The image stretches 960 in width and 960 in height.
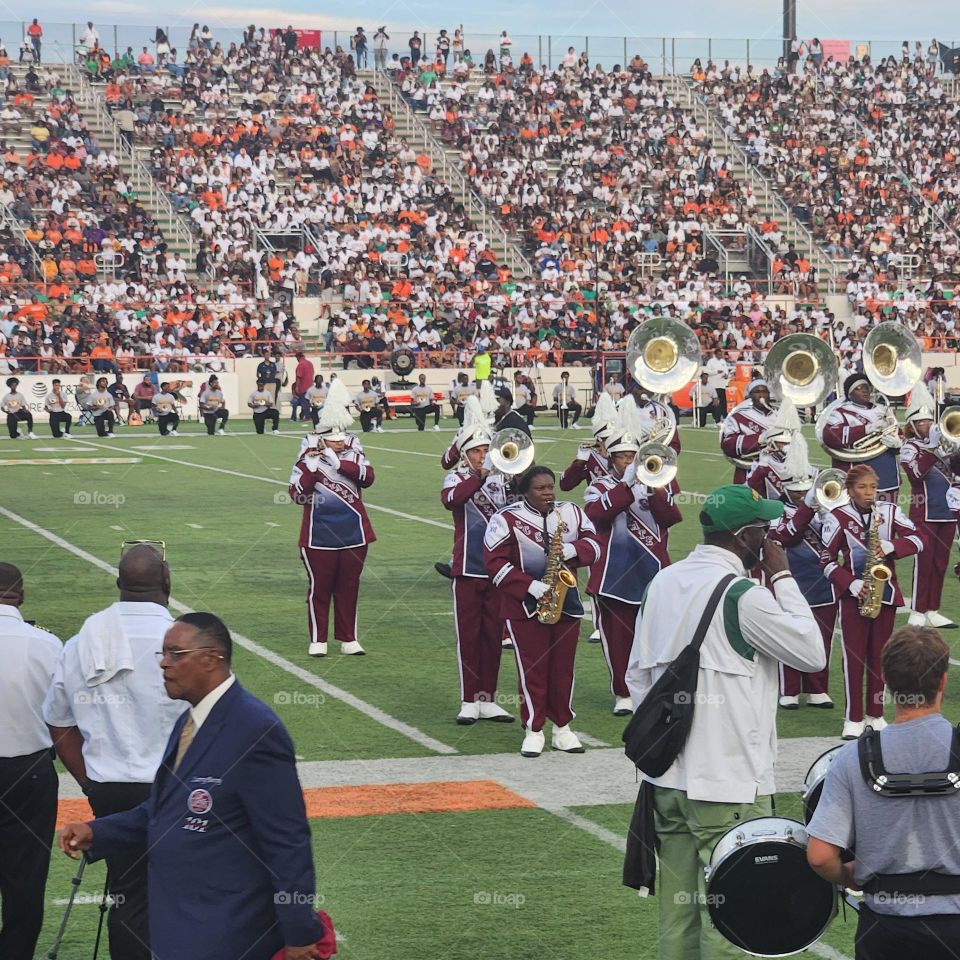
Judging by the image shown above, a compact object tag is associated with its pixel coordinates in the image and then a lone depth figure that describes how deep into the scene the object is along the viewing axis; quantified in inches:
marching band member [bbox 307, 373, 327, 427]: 1397.4
